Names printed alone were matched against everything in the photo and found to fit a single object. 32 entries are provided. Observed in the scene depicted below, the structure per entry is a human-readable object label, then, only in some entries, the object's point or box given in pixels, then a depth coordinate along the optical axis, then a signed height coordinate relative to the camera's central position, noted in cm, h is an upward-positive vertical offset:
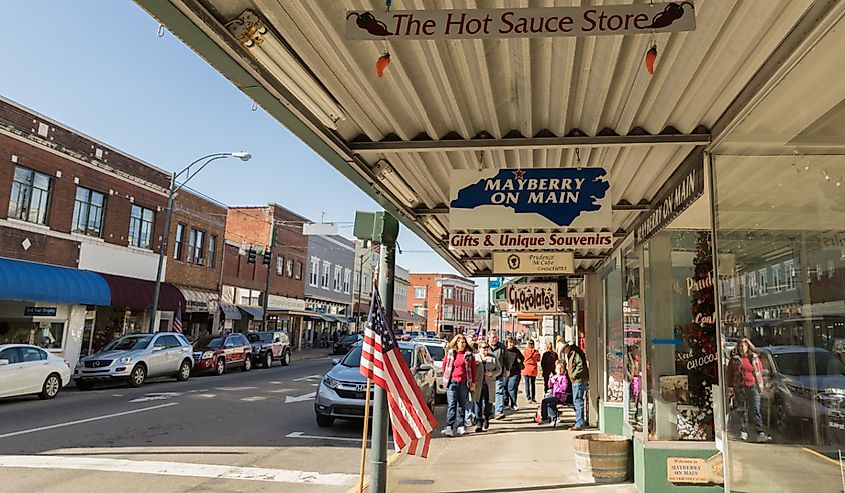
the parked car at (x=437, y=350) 1939 -41
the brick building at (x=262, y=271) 3606 +383
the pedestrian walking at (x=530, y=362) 1580 -54
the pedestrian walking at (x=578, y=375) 1136 -58
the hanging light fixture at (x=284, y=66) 352 +170
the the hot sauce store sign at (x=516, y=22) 313 +166
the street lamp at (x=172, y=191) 2288 +529
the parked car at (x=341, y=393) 1131 -112
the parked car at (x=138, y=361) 1833 -114
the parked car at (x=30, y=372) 1438 -127
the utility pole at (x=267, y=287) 3278 +239
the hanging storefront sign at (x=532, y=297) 1384 +100
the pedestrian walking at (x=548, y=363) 1460 -50
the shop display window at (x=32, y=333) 2070 -46
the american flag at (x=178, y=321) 2756 +22
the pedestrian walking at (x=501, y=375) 1386 -75
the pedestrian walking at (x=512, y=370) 1454 -70
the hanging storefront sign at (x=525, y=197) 580 +138
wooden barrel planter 759 -142
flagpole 600 -117
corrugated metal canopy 354 +184
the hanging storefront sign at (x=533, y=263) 1003 +131
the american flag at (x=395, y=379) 655 -47
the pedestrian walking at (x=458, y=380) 1128 -77
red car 2319 -98
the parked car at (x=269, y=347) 2755 -78
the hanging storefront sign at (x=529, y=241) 673 +112
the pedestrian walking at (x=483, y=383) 1172 -83
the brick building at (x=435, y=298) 9600 +611
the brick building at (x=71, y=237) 2022 +318
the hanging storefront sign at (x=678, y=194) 555 +153
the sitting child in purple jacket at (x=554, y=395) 1237 -107
